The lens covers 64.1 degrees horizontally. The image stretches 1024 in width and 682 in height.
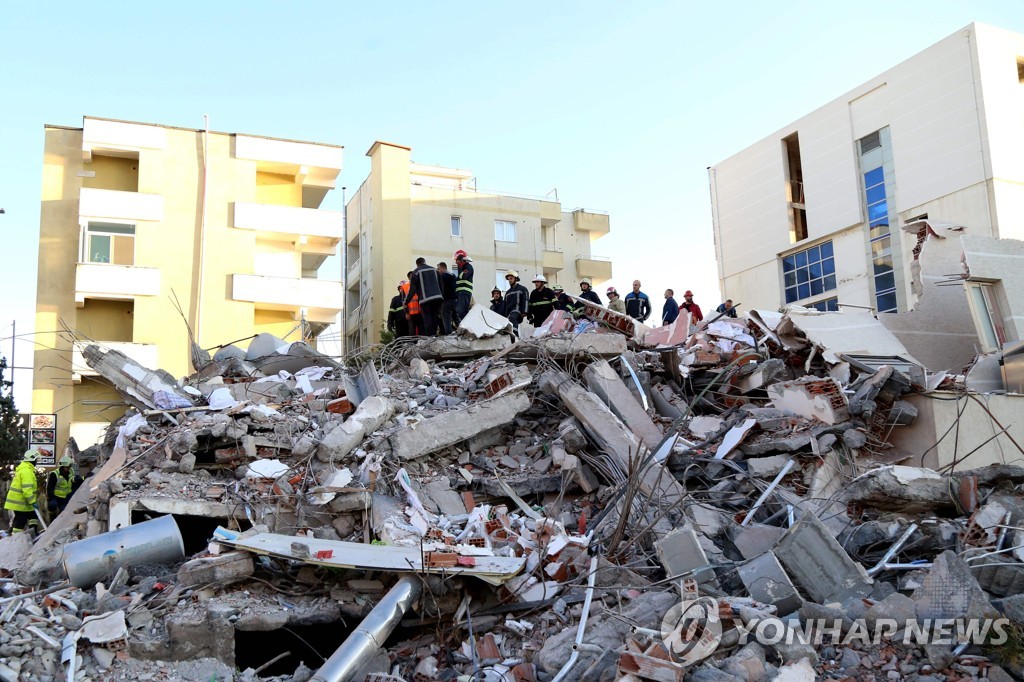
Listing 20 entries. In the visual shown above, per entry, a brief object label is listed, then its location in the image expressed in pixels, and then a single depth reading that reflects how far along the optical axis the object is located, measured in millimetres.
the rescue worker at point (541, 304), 12812
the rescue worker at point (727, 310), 11723
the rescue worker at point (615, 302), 14141
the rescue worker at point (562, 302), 12844
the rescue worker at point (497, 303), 12914
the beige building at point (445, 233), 24453
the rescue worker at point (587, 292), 13344
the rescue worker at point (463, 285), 11734
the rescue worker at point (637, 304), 13828
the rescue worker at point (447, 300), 11719
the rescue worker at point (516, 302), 12734
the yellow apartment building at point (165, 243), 20172
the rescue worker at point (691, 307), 13750
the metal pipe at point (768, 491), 6934
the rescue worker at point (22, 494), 9703
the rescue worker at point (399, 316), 12484
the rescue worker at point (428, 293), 11516
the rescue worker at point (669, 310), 13758
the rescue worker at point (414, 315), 11875
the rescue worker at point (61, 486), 10055
